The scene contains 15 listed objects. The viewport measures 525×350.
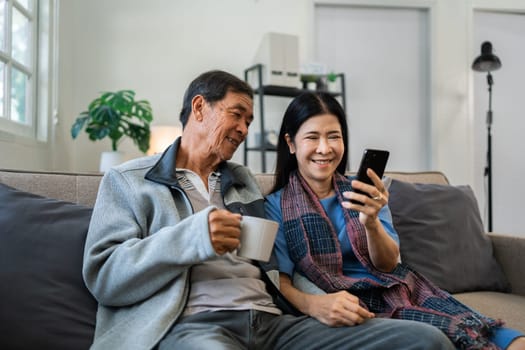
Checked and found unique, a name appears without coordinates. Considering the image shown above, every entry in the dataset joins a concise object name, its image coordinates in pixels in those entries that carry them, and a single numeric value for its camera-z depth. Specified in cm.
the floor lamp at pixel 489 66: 370
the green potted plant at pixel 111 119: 307
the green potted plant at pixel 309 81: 378
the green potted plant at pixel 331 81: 383
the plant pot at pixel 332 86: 400
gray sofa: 108
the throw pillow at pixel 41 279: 106
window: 255
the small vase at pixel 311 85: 384
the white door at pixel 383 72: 414
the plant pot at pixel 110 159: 316
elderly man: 101
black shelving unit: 358
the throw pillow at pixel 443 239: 162
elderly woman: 110
